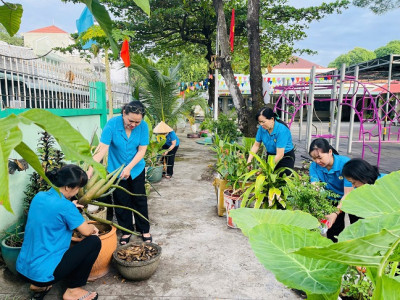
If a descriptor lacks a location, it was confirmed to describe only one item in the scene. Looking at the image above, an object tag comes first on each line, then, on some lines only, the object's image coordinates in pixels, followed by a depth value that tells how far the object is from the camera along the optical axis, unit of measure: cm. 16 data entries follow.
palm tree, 844
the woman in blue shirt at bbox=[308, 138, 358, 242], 288
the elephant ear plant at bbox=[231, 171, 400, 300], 57
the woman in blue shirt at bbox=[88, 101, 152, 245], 325
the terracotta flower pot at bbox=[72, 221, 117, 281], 279
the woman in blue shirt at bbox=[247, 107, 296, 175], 383
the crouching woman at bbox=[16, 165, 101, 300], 225
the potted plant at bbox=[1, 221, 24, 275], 268
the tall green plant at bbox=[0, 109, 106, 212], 36
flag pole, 952
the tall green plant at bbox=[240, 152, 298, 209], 354
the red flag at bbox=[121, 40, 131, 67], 545
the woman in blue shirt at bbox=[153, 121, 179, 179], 648
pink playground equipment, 715
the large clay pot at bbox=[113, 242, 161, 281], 269
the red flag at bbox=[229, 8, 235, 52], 744
